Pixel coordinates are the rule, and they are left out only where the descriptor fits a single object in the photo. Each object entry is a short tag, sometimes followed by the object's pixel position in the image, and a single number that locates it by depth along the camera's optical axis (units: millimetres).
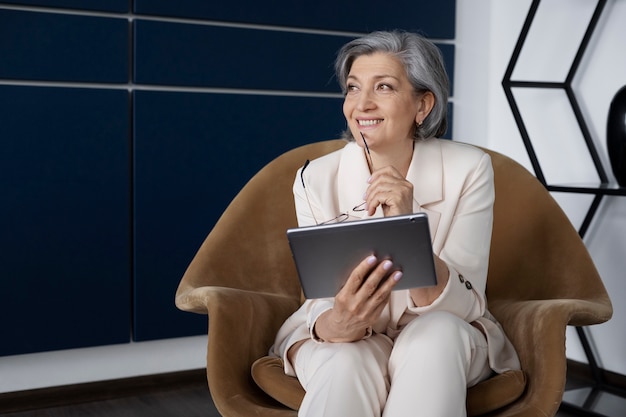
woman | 1738
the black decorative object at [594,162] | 3133
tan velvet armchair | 1929
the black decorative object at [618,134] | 2926
